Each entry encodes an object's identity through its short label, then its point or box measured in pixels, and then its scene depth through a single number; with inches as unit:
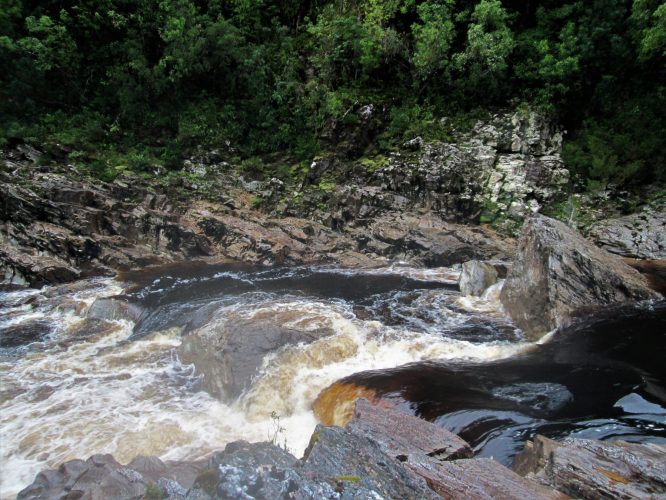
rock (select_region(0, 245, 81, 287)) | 487.5
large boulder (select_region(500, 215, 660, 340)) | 349.4
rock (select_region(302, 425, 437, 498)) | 125.6
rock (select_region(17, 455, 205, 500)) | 149.6
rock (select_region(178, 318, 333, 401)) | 284.0
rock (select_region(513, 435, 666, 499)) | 143.3
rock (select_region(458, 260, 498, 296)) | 449.1
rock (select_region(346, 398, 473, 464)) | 163.5
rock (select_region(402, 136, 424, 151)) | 711.1
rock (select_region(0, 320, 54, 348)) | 348.5
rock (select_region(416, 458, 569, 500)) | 135.7
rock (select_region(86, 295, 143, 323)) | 398.1
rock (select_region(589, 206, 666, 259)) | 548.1
